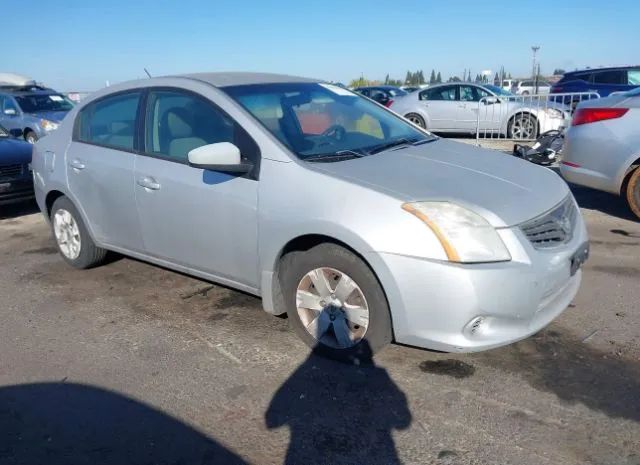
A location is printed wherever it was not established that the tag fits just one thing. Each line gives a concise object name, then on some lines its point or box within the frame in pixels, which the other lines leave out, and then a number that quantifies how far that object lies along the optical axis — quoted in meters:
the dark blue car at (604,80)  15.29
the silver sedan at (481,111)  12.19
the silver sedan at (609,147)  5.81
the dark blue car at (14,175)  7.34
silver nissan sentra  2.89
